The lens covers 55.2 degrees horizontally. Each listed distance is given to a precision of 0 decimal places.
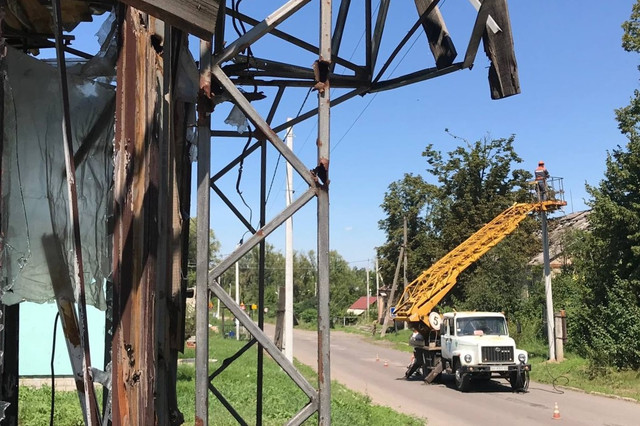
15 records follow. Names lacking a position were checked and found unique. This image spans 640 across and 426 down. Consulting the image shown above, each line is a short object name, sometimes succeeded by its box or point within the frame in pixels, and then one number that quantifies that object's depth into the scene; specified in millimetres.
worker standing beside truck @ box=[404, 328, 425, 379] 20922
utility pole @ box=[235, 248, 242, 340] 36394
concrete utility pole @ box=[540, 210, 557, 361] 22828
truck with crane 17578
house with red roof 84812
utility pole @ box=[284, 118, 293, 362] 17828
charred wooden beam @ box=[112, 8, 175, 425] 2680
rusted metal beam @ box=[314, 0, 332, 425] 3426
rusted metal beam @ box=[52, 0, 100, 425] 2441
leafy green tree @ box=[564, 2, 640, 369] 18750
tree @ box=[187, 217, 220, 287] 65625
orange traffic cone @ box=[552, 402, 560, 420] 12477
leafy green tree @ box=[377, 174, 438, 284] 48125
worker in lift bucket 24656
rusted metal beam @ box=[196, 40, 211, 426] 3398
